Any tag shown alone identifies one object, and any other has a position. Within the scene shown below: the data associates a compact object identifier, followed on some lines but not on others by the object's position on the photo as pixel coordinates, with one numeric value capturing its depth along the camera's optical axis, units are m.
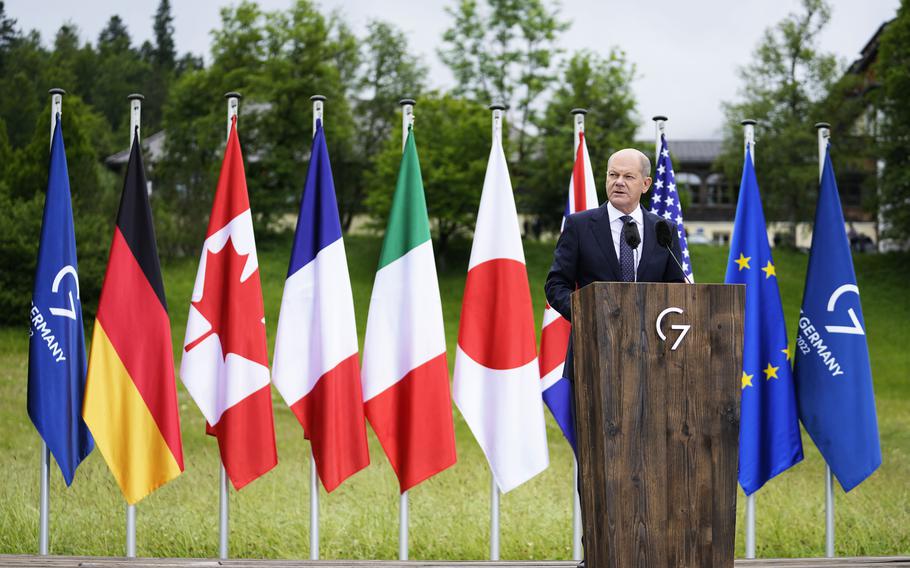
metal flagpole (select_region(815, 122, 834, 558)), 11.80
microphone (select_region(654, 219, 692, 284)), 6.86
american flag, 12.16
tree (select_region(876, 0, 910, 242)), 54.53
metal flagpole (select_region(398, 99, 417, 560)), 11.28
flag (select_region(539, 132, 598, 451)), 11.69
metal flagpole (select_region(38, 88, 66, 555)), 11.16
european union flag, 11.91
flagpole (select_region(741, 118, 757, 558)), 11.79
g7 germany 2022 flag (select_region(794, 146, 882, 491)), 11.77
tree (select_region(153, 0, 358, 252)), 64.31
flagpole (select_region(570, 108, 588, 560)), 11.70
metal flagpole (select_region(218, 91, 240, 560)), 11.24
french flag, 11.29
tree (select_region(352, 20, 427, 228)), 75.75
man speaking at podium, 7.79
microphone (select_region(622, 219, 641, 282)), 6.72
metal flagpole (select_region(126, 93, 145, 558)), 11.13
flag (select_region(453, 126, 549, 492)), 11.55
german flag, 11.12
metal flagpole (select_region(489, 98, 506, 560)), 11.45
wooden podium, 6.73
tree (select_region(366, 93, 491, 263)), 55.56
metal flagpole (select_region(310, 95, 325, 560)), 11.38
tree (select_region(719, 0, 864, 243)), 64.62
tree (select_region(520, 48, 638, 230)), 58.66
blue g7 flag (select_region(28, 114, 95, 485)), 11.06
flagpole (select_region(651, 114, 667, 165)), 12.40
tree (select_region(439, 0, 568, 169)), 68.44
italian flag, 11.42
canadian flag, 11.28
